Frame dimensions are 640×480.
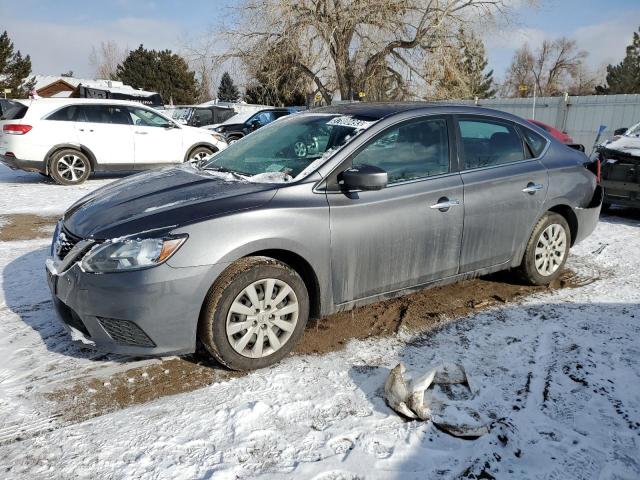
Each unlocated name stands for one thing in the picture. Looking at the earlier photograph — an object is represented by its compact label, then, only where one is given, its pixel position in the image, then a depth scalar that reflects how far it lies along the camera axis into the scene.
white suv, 9.91
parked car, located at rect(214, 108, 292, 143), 17.19
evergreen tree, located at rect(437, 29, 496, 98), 23.94
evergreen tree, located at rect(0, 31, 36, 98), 47.06
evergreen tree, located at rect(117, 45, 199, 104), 54.09
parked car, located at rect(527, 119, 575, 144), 10.29
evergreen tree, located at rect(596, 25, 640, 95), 46.22
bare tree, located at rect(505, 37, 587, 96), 61.69
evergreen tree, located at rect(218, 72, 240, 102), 61.44
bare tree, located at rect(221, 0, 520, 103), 23.53
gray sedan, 2.96
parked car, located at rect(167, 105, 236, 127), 18.99
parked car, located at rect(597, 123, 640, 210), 7.34
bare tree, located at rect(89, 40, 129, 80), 71.06
